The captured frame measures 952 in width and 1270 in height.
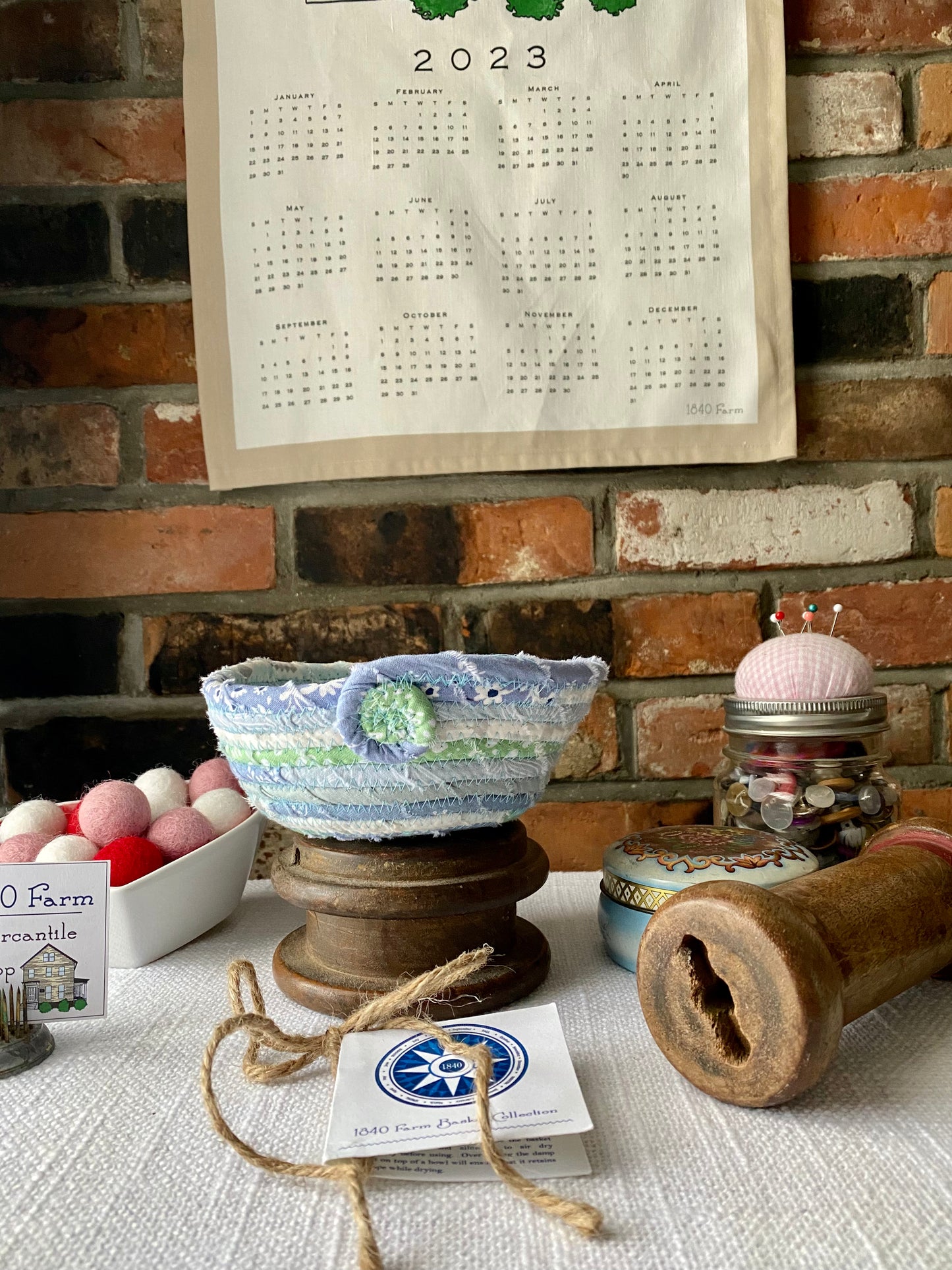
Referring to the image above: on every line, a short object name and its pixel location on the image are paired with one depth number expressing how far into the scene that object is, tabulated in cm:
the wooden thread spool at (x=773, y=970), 41
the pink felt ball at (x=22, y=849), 63
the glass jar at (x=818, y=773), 69
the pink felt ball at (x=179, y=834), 67
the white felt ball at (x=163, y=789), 72
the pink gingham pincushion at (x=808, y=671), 71
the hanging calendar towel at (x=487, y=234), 84
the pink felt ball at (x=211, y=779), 75
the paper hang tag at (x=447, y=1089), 41
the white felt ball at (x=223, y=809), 71
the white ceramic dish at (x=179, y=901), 64
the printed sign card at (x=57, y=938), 54
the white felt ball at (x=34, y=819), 68
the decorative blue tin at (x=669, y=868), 58
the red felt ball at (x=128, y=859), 63
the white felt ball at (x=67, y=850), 62
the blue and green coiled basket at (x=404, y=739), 51
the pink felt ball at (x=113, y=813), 66
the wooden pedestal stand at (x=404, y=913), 55
